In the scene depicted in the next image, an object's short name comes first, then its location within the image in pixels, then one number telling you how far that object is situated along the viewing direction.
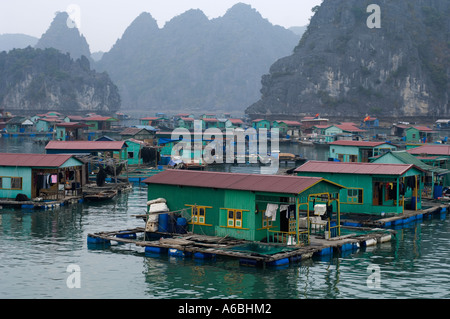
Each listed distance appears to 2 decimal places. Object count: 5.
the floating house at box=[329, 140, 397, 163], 84.94
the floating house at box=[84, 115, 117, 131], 169.25
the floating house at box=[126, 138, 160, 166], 82.38
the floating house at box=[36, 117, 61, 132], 168.88
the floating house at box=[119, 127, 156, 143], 106.44
